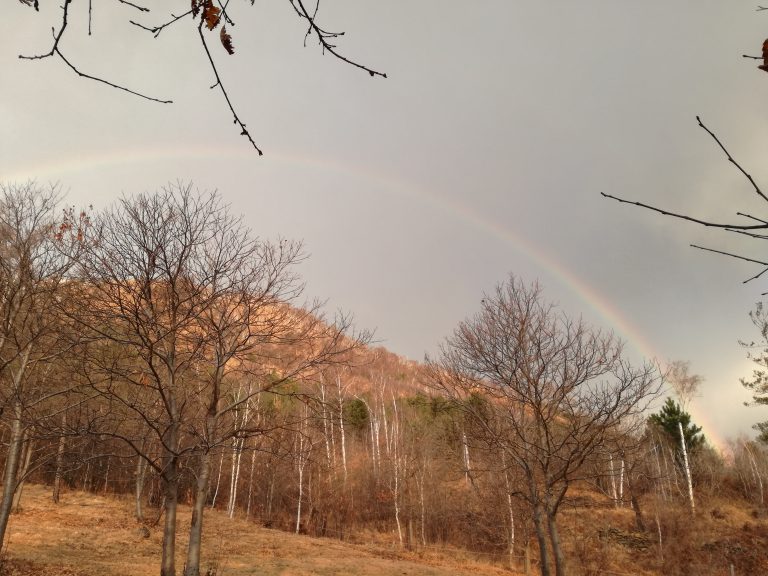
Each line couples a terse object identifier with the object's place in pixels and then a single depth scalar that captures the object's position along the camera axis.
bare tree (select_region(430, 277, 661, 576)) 8.20
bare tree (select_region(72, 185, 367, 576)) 6.70
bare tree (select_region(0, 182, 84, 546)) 7.53
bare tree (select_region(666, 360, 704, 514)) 33.28
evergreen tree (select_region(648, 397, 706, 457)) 33.69
